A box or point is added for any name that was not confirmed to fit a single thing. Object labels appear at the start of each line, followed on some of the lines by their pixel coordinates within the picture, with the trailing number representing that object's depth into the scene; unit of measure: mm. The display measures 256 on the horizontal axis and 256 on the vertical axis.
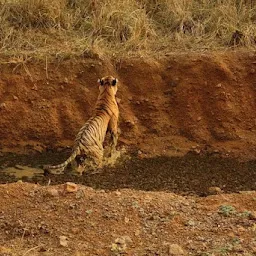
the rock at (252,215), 10680
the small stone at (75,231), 10312
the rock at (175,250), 9570
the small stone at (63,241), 9883
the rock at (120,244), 9680
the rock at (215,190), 14675
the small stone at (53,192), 11555
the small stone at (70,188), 11638
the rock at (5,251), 9591
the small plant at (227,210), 10905
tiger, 15406
